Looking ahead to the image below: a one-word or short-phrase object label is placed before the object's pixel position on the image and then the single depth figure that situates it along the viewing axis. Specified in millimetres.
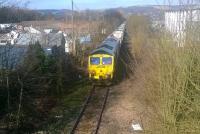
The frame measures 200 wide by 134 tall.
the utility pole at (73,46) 35309
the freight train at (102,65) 27375
